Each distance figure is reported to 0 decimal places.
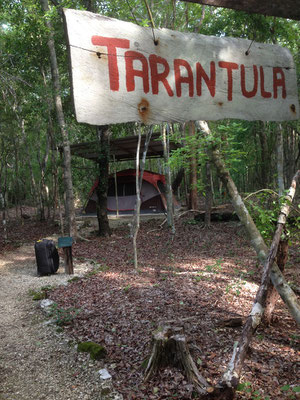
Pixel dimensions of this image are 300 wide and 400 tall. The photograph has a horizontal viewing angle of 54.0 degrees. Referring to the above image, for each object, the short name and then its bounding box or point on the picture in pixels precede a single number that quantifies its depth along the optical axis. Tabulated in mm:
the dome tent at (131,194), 15511
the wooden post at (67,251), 7175
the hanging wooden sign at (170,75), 1484
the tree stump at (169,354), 3061
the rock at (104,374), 3240
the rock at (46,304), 5237
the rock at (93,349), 3604
